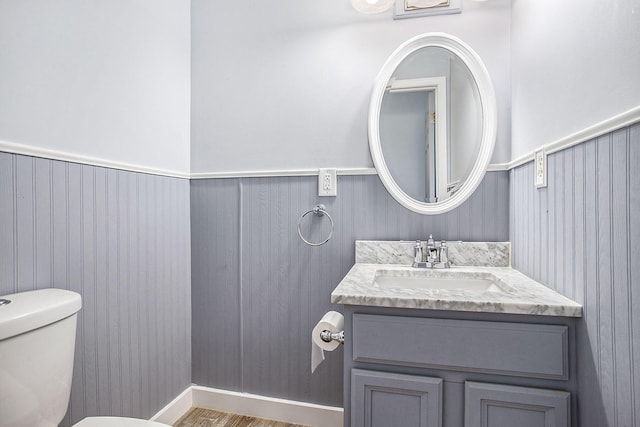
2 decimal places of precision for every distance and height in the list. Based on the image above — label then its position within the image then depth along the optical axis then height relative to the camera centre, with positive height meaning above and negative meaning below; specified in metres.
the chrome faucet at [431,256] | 1.43 -0.19
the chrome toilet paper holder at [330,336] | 1.19 -0.43
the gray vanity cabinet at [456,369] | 0.89 -0.43
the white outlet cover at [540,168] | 1.10 +0.14
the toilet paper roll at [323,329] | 1.23 -0.44
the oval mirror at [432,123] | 1.49 +0.39
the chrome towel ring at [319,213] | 1.62 -0.01
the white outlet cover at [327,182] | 1.62 +0.14
